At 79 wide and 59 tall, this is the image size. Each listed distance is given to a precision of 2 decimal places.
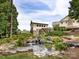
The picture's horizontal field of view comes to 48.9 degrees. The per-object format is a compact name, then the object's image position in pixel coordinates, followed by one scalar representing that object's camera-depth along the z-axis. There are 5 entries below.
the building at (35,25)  24.63
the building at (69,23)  22.03
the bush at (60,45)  9.57
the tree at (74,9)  17.41
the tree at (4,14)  15.36
